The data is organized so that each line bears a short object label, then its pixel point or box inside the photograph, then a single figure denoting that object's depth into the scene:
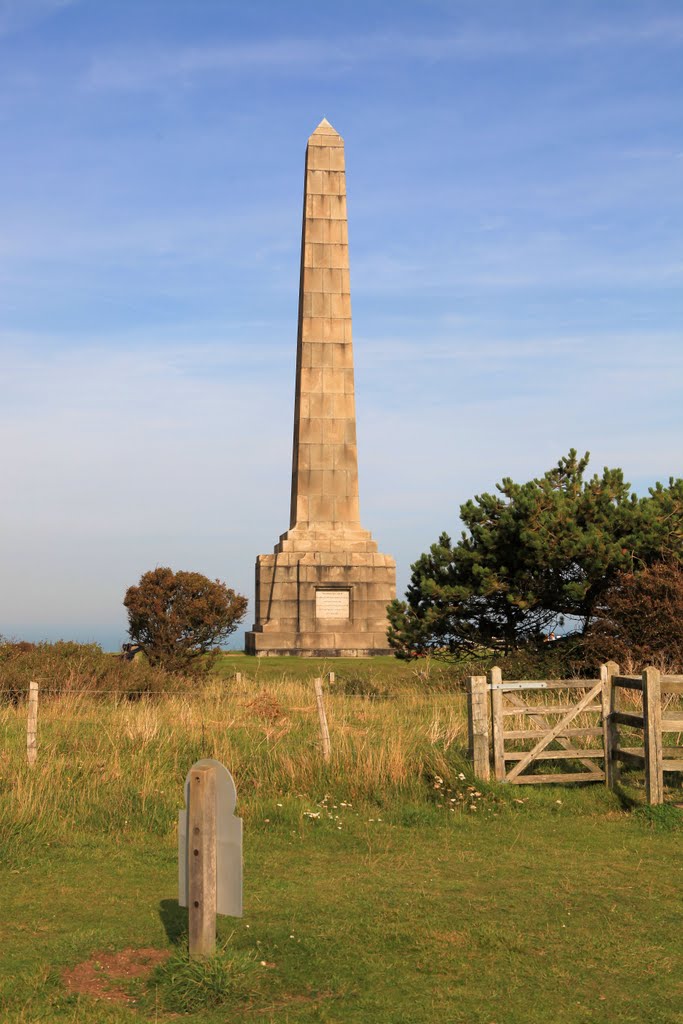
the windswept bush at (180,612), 26.06
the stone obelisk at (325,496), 32.75
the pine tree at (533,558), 22.16
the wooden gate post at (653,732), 11.83
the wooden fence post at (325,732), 12.80
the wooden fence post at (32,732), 12.24
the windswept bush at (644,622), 20.45
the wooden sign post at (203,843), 6.34
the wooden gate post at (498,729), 12.36
